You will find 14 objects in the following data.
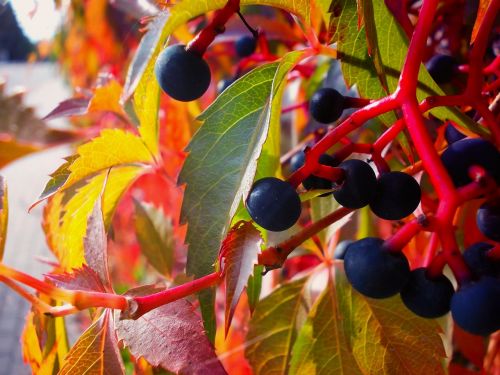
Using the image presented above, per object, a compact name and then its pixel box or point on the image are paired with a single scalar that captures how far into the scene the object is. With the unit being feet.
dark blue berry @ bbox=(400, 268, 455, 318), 0.24
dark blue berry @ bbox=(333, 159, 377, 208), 0.23
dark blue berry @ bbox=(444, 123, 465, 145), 0.29
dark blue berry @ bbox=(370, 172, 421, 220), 0.23
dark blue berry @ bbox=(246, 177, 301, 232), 0.22
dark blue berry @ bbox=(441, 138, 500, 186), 0.25
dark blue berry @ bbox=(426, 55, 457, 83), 0.34
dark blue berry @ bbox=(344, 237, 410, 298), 0.24
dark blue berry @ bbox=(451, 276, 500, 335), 0.22
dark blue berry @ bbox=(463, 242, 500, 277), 0.25
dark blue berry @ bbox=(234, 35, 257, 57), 0.46
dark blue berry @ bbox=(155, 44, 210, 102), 0.27
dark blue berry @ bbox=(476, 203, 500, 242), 0.25
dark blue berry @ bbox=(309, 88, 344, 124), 0.28
